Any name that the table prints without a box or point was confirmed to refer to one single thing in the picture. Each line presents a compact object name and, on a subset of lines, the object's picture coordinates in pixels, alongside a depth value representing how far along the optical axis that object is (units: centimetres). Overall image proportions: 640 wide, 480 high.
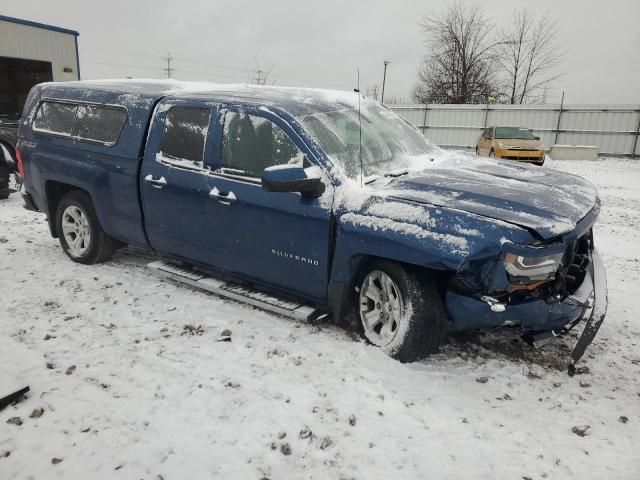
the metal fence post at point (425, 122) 2574
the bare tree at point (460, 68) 3425
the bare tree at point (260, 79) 2725
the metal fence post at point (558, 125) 2256
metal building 1325
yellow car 1571
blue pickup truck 295
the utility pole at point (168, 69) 6641
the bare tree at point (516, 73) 3375
